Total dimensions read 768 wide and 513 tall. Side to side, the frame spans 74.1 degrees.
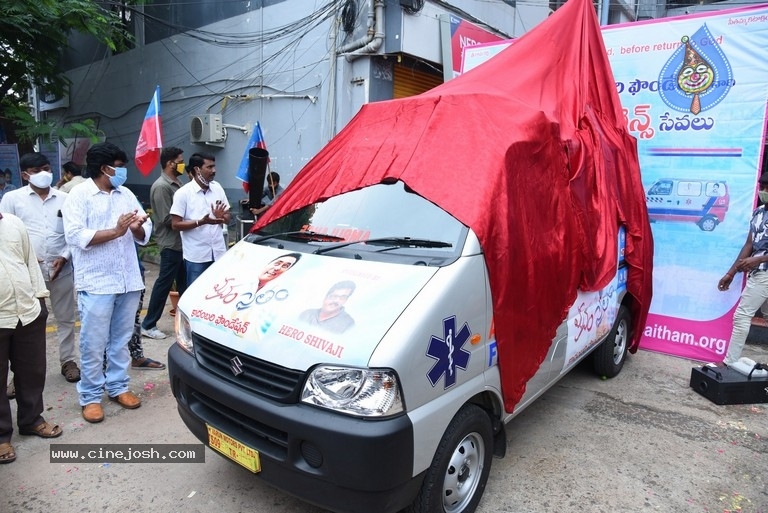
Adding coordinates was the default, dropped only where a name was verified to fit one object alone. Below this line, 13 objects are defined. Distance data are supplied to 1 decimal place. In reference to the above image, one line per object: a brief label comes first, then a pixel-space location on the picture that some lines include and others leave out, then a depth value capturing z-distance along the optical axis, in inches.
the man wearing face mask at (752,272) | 175.8
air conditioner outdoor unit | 387.5
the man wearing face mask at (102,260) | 137.0
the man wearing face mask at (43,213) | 157.8
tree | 323.0
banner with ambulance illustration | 195.8
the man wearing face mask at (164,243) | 209.9
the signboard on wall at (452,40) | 343.6
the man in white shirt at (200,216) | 192.1
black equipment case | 166.9
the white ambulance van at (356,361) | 83.8
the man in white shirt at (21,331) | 121.7
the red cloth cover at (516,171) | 109.0
